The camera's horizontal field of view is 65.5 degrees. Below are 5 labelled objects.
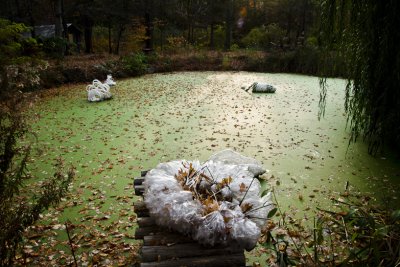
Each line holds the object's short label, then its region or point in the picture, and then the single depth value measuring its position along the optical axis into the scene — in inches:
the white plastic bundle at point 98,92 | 328.5
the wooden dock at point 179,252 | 82.6
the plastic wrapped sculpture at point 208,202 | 88.7
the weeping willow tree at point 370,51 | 128.0
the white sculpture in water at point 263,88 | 369.1
